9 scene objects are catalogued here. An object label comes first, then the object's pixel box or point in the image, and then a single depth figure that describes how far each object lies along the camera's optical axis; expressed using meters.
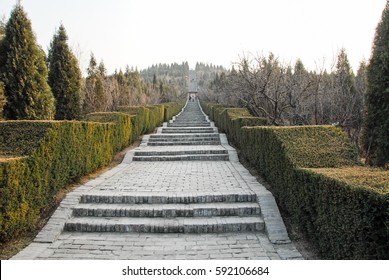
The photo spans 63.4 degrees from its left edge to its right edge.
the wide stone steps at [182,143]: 15.74
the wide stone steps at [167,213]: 5.87
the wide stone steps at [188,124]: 23.08
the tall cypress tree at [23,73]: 10.52
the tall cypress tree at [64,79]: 14.77
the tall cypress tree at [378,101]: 6.24
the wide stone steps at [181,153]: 12.88
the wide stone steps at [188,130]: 18.98
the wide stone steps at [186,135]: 16.86
